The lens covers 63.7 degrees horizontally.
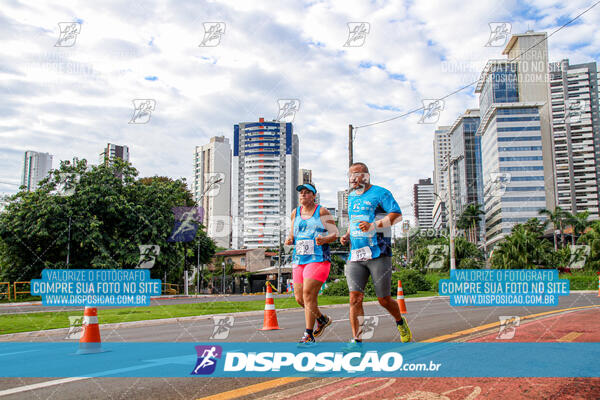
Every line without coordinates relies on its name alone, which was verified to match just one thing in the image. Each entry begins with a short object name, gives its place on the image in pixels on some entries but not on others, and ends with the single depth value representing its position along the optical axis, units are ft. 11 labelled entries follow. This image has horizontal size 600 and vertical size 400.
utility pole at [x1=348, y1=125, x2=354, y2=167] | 68.95
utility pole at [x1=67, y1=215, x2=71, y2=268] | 86.13
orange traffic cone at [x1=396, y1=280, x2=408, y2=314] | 33.68
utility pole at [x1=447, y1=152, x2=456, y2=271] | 94.09
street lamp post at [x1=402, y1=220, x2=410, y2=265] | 127.34
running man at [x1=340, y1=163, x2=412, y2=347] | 16.10
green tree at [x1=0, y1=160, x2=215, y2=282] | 86.63
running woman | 17.47
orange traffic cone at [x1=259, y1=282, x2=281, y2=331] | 25.61
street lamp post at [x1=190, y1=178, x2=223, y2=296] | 97.17
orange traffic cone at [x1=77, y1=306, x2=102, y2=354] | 18.58
